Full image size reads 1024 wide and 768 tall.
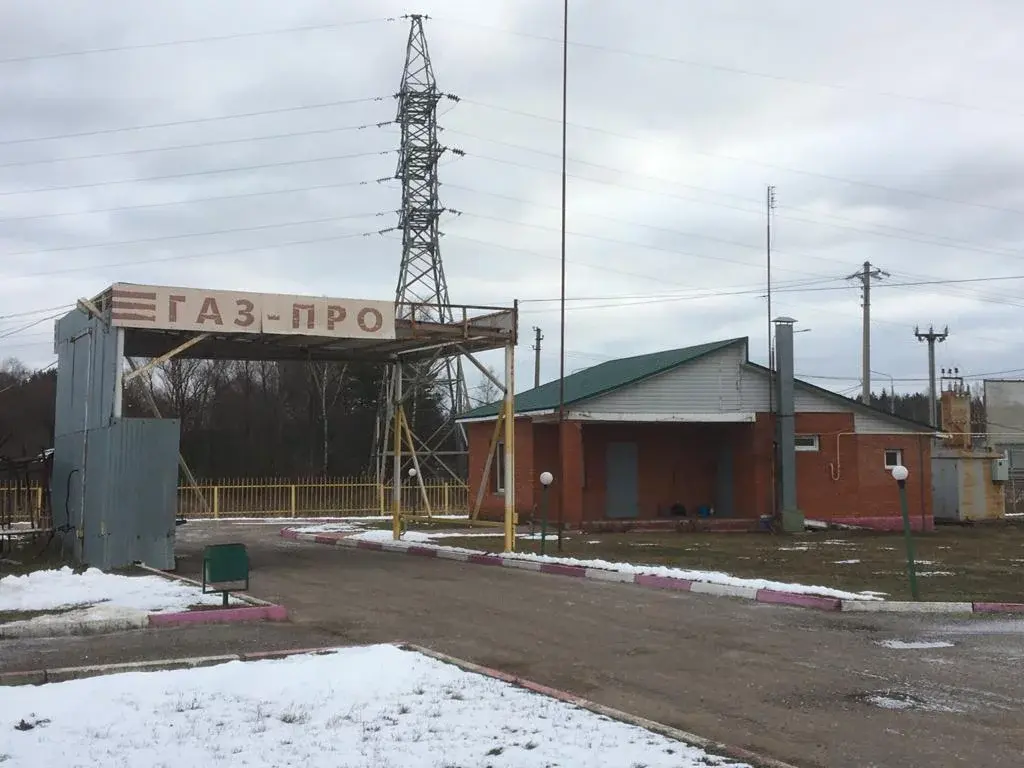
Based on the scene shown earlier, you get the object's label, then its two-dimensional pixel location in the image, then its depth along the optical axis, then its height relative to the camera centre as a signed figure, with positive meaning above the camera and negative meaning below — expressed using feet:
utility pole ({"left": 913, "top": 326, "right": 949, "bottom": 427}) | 181.06 +24.28
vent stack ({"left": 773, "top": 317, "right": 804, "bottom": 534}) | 90.33 +3.91
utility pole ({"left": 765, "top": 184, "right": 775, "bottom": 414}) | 93.91 +9.71
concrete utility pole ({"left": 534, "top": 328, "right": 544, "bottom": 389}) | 192.65 +22.43
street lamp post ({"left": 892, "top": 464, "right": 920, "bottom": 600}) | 42.65 -1.52
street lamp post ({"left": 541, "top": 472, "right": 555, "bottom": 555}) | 59.55 -0.58
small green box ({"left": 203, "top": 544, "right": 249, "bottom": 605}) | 40.63 -3.92
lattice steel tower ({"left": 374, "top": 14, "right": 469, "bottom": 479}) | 124.77 +35.73
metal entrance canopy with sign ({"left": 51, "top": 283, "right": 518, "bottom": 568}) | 54.39 +7.13
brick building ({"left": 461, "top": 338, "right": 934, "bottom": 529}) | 92.32 +2.29
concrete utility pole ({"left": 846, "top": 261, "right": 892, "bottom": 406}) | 143.24 +20.72
